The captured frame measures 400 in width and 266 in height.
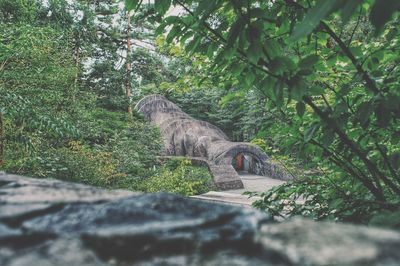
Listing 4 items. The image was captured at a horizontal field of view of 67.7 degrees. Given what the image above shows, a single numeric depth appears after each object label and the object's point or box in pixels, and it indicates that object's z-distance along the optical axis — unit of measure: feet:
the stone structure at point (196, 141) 57.88
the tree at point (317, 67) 3.69
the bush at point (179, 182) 34.83
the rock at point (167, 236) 1.73
